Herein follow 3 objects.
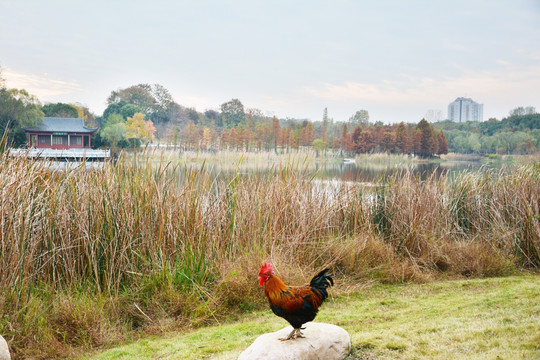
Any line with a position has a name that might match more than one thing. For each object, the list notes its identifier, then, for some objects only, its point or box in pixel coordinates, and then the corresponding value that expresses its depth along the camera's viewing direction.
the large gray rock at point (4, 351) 2.70
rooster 2.56
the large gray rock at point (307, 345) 2.50
